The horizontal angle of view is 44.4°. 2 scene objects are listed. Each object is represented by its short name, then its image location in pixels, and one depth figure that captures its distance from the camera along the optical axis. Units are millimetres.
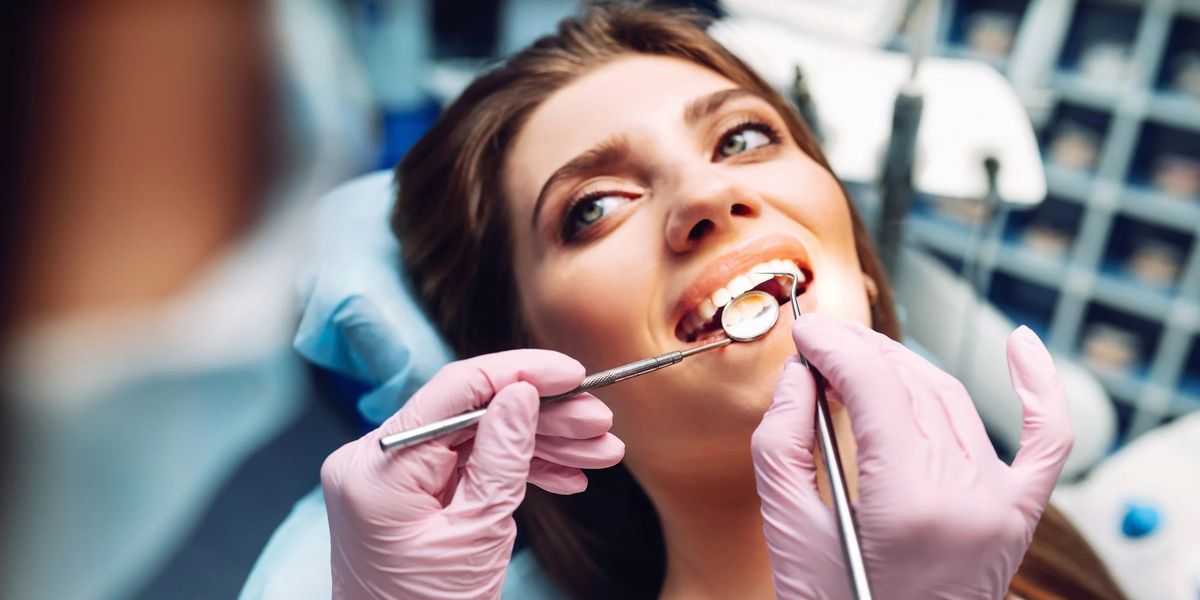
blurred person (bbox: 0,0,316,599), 476
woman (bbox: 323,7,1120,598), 444
